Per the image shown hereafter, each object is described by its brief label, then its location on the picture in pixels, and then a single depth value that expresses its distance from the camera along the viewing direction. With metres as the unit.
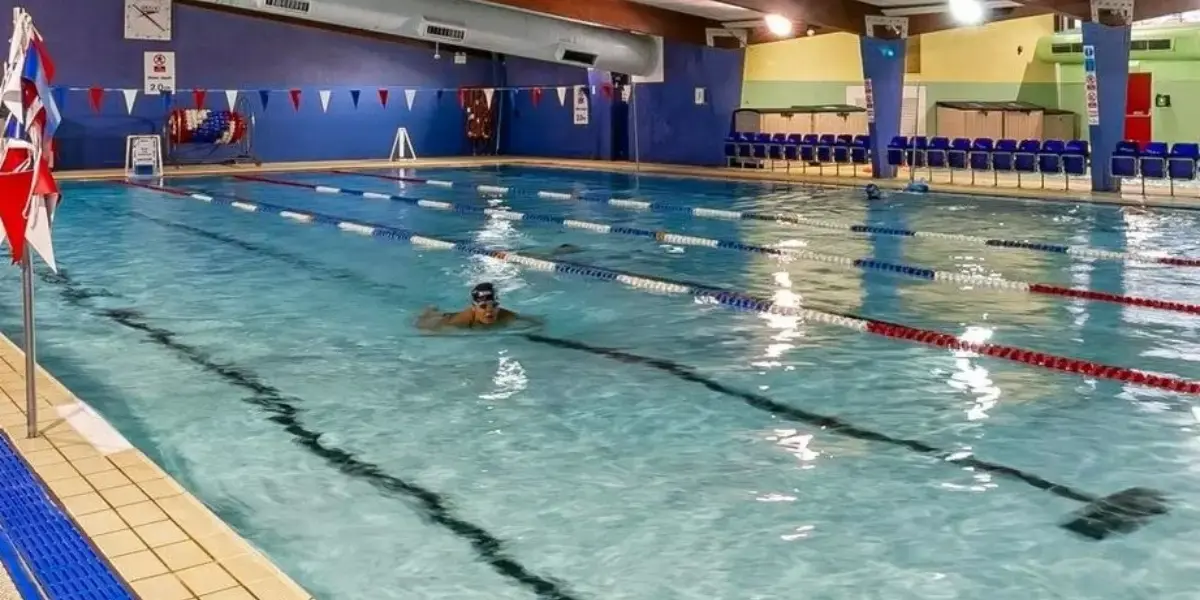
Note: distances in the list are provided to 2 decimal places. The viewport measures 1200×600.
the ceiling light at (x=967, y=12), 17.14
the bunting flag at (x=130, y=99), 21.64
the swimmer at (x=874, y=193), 15.55
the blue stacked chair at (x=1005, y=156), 16.16
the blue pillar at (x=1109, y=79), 14.98
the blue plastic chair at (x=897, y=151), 17.66
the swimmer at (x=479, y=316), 7.12
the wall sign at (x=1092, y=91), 15.18
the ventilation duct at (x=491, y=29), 18.70
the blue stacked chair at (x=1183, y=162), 14.05
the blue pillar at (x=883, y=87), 18.22
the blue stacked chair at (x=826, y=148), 18.69
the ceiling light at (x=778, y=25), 20.33
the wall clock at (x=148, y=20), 21.66
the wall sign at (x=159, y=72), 22.03
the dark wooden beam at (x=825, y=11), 16.66
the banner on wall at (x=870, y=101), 18.19
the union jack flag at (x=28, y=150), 4.16
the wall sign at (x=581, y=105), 24.39
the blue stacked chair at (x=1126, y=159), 14.72
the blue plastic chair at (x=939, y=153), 17.03
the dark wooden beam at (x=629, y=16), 18.80
